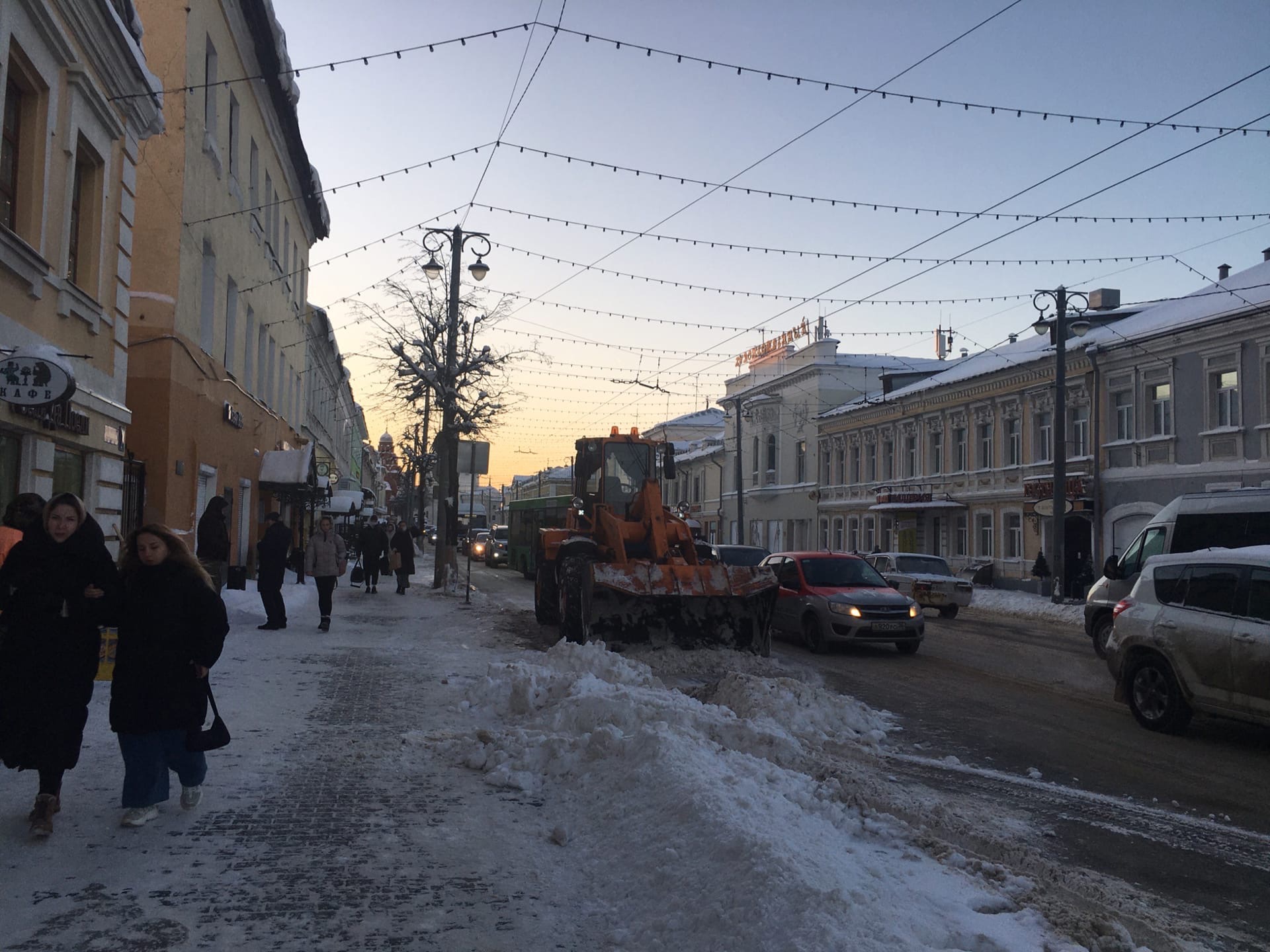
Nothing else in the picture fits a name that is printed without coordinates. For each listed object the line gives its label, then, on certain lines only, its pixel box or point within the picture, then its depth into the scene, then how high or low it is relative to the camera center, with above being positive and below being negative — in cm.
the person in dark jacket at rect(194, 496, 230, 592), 1393 +4
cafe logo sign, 870 +133
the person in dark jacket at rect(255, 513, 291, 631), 1418 -42
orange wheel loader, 1308 -38
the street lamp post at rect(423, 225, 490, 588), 2559 +395
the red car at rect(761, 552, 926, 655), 1481 -86
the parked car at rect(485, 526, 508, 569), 4859 -32
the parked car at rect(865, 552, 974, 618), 2372 -86
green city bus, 3277 +66
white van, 1378 +24
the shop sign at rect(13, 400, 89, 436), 948 +113
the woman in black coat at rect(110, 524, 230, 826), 523 -60
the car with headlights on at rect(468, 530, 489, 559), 5666 -16
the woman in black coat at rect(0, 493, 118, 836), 511 -52
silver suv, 827 -76
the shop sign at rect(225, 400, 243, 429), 1941 +231
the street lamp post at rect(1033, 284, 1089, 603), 2680 +302
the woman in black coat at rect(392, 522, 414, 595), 2448 -29
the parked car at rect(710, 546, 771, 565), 2345 -24
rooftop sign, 5099 +1064
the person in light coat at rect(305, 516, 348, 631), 1527 -33
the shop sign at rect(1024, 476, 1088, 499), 3177 +190
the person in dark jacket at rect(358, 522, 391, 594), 2438 -24
